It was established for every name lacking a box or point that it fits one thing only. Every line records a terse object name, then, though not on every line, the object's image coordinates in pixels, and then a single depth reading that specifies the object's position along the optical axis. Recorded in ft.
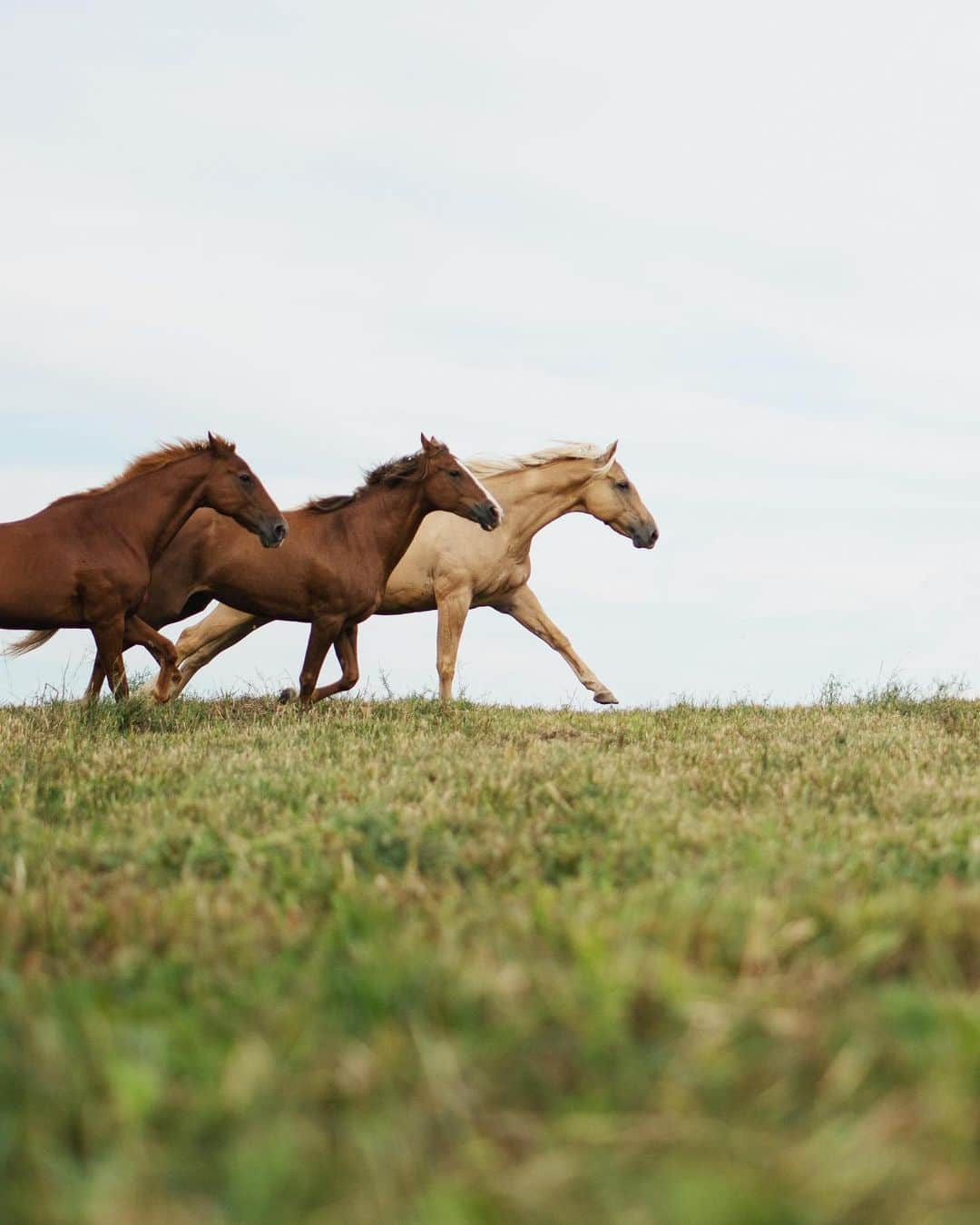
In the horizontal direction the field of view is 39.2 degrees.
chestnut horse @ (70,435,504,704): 39.50
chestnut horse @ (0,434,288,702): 35.60
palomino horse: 45.73
